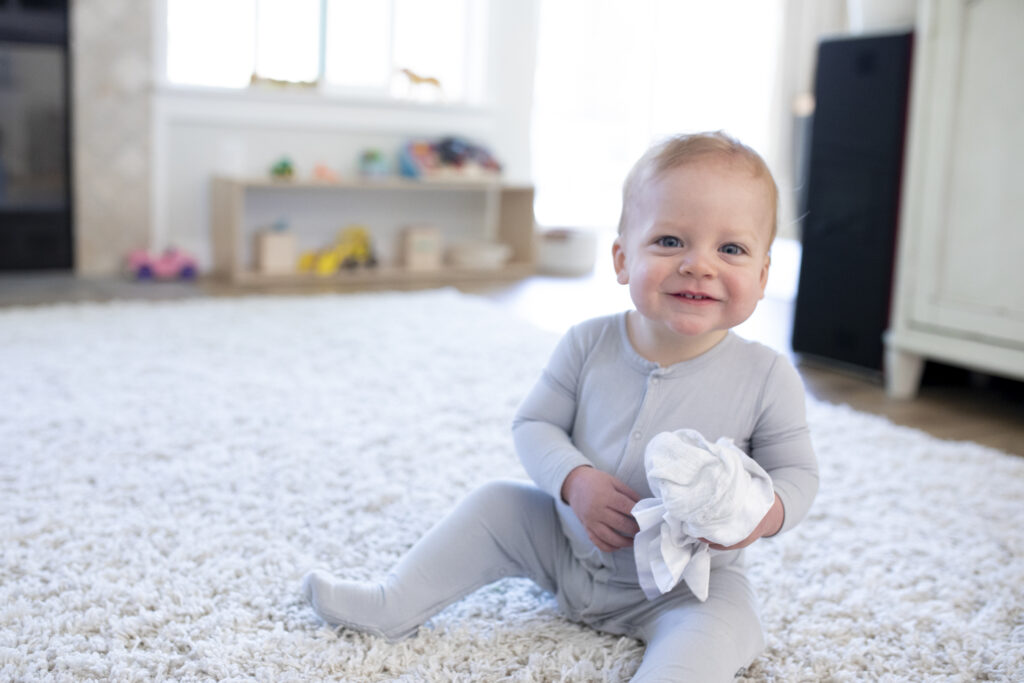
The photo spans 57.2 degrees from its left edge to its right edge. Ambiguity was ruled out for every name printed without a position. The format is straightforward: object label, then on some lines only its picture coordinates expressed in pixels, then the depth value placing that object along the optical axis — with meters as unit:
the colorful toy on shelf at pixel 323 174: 3.60
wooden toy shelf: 3.35
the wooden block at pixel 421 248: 3.76
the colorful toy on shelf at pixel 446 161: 3.77
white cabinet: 1.84
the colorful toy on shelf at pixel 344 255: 3.55
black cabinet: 2.14
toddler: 0.84
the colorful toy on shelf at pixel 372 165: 3.75
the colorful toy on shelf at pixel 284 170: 3.54
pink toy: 3.37
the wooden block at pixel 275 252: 3.45
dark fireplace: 3.22
